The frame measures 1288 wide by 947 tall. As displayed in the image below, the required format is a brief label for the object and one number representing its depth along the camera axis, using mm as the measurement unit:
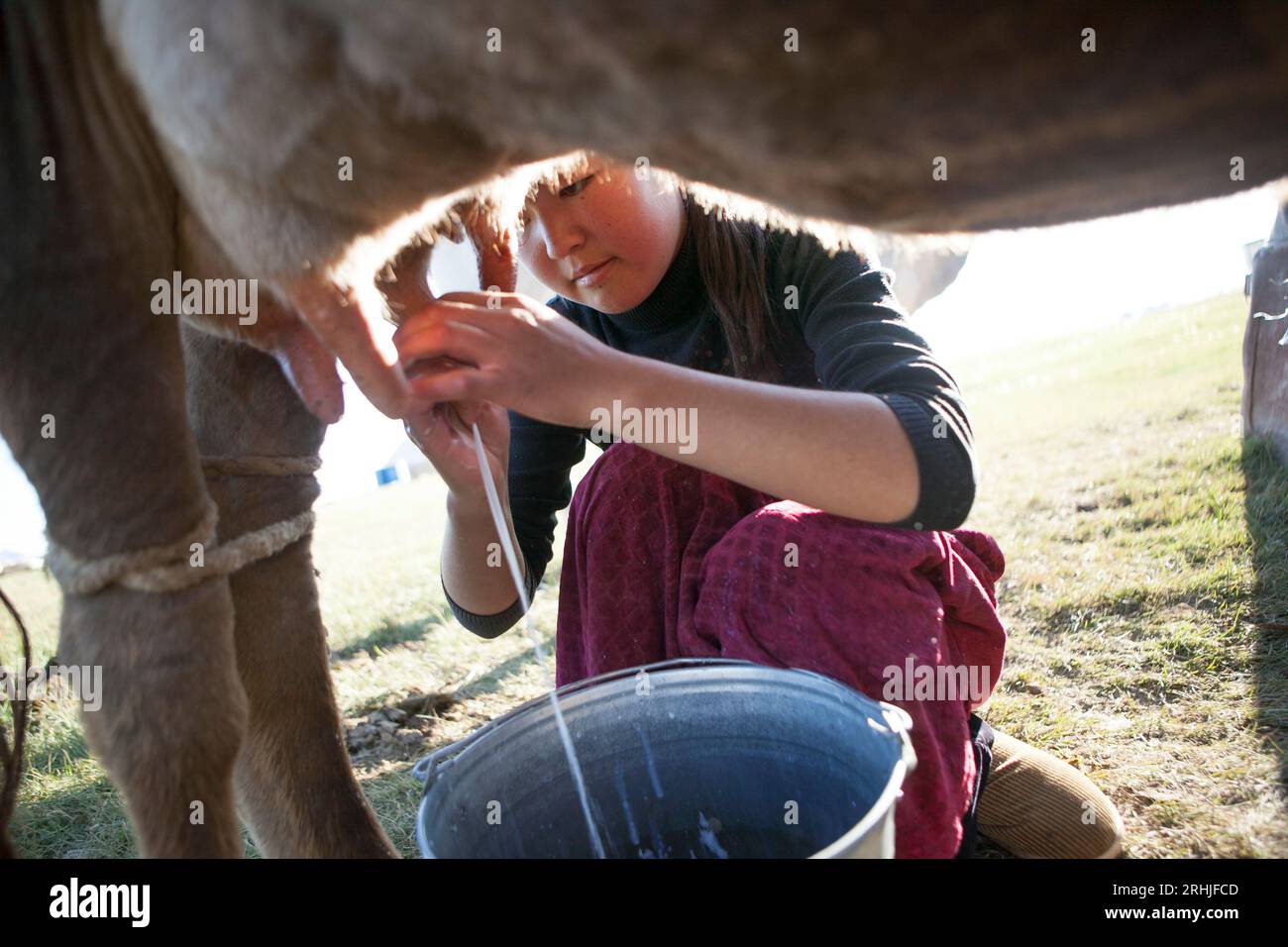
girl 1060
